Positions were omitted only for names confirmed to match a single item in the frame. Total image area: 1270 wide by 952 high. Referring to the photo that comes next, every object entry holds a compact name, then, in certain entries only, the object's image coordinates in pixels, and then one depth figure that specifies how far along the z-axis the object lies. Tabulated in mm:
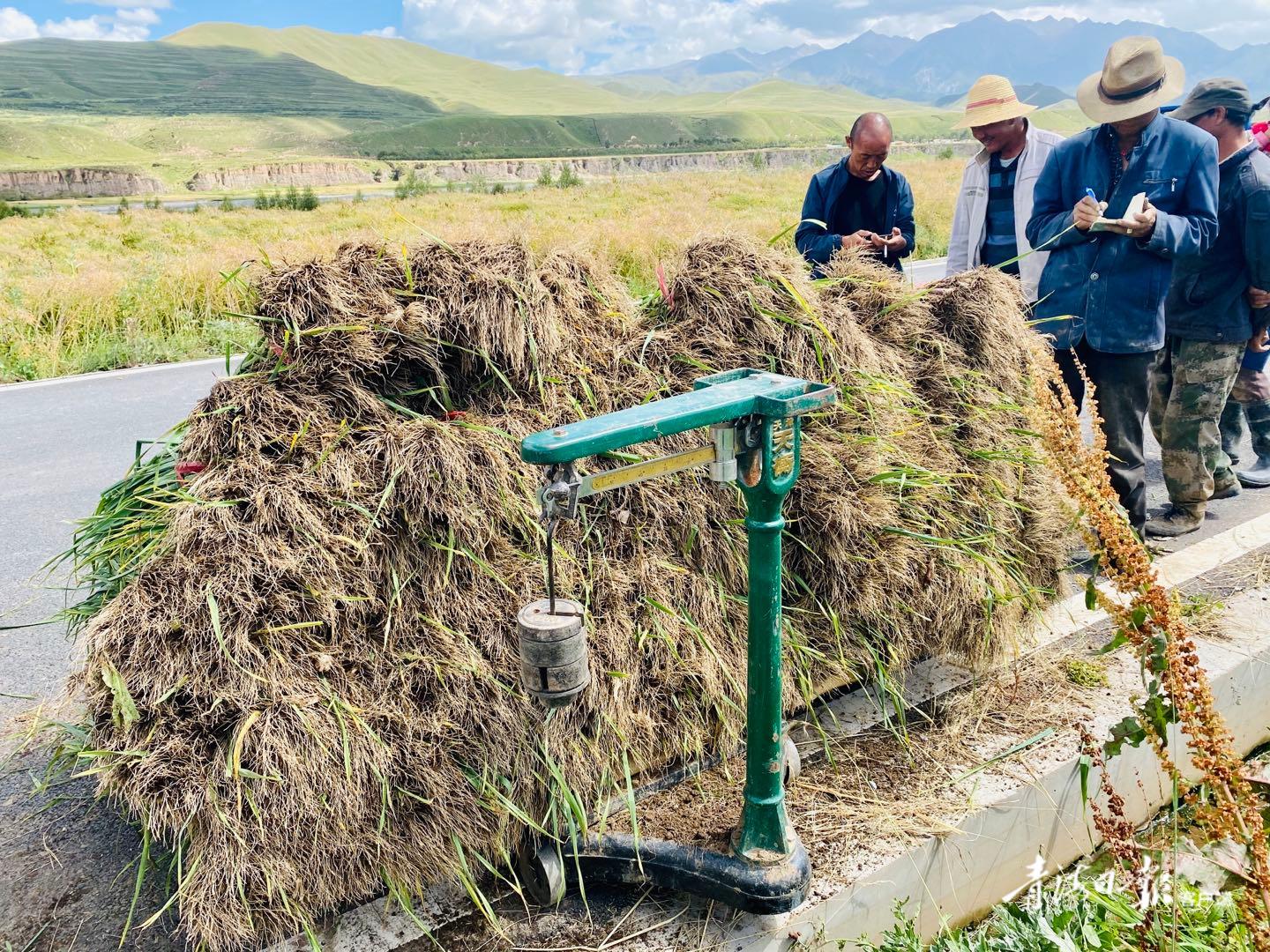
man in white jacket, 4148
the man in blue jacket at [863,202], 4047
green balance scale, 1508
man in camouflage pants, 4109
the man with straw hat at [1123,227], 3451
